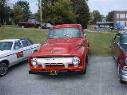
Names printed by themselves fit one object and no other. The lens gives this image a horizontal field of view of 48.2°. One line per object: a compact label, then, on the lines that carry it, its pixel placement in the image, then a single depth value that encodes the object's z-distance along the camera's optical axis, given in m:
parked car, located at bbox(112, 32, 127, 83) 4.09
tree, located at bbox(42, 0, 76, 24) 26.12
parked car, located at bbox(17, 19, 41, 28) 23.23
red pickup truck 4.63
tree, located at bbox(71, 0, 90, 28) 33.02
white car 5.35
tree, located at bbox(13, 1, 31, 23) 28.52
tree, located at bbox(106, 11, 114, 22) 63.47
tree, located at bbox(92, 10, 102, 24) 70.89
